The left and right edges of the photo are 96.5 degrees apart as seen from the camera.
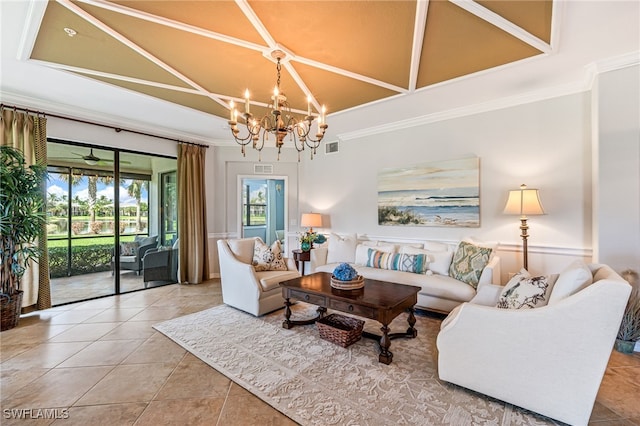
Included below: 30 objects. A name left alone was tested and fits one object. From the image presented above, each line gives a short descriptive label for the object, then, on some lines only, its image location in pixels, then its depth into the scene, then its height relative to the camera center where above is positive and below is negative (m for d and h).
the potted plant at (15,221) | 3.19 -0.09
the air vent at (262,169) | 6.02 +0.90
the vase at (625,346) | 2.67 -1.29
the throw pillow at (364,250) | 4.30 -0.61
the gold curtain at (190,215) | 5.30 -0.06
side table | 4.93 -0.78
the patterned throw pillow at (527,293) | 2.00 -0.61
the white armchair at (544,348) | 1.59 -0.87
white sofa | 3.35 -0.83
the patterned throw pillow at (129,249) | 4.75 -0.61
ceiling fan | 4.28 +0.84
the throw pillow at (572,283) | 1.77 -0.46
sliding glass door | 4.16 -0.13
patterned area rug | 1.87 -1.33
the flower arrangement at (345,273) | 2.89 -0.64
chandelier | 2.50 +0.87
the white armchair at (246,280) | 3.53 -0.89
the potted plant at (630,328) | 2.65 -1.11
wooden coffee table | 2.49 -0.83
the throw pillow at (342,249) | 4.70 -0.63
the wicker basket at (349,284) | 2.87 -0.74
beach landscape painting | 4.10 +0.25
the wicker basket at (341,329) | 2.77 -1.18
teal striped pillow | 3.88 -0.72
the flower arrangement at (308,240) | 4.96 -0.51
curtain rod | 3.58 +1.34
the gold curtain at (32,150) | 3.55 +0.82
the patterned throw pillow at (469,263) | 3.37 -0.65
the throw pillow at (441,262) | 3.78 -0.70
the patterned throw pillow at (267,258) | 3.97 -0.66
